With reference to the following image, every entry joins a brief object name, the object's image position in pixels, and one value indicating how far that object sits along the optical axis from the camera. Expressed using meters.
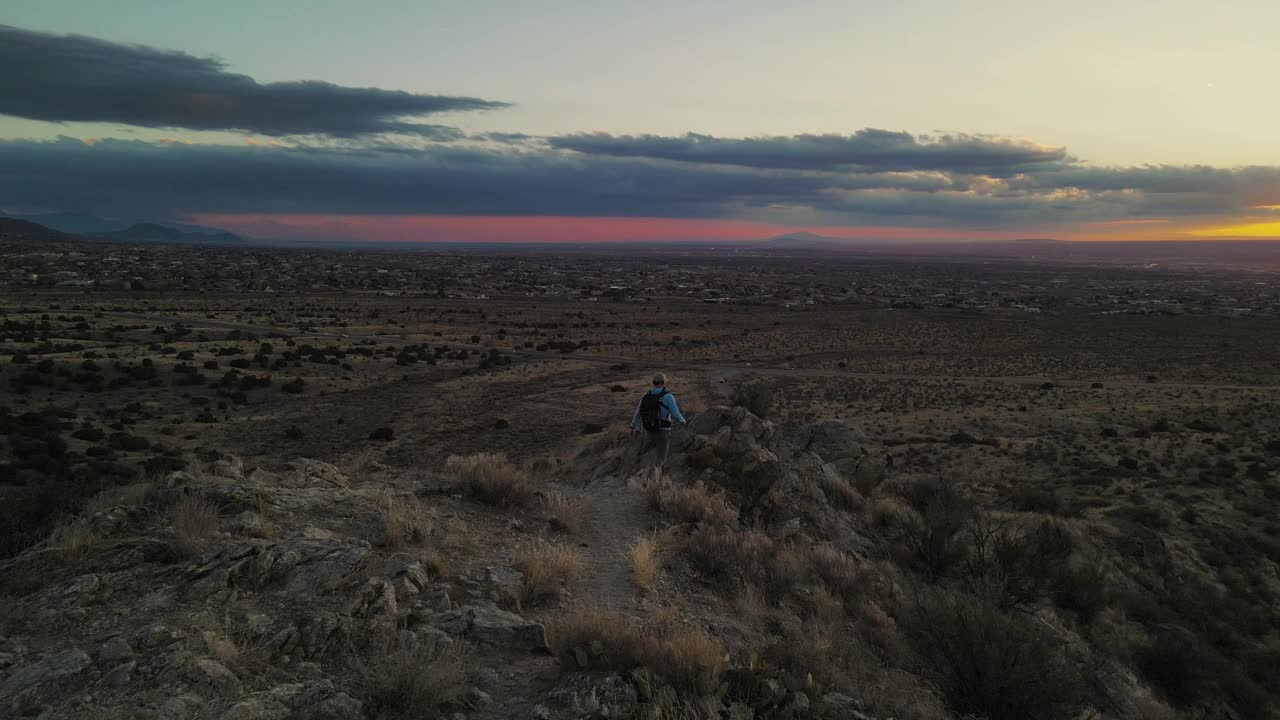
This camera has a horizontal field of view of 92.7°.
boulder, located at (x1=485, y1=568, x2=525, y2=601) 6.80
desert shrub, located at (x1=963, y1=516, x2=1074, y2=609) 10.27
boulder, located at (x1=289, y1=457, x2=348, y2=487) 10.20
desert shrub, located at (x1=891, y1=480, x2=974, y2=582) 11.23
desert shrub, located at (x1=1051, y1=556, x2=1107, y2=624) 11.14
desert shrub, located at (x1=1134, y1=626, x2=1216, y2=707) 9.65
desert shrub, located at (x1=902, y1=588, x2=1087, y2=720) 6.10
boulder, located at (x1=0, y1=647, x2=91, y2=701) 4.34
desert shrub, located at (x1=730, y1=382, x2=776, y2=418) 24.80
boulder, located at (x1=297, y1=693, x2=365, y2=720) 4.46
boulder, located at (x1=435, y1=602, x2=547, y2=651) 5.86
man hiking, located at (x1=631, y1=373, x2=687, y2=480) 12.34
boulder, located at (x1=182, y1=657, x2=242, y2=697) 4.55
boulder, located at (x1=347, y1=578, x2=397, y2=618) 5.84
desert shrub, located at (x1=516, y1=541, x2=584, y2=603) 7.04
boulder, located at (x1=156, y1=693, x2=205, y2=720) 4.16
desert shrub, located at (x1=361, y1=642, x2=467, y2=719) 4.62
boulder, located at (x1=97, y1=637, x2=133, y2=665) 4.68
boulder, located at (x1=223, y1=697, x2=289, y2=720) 4.28
